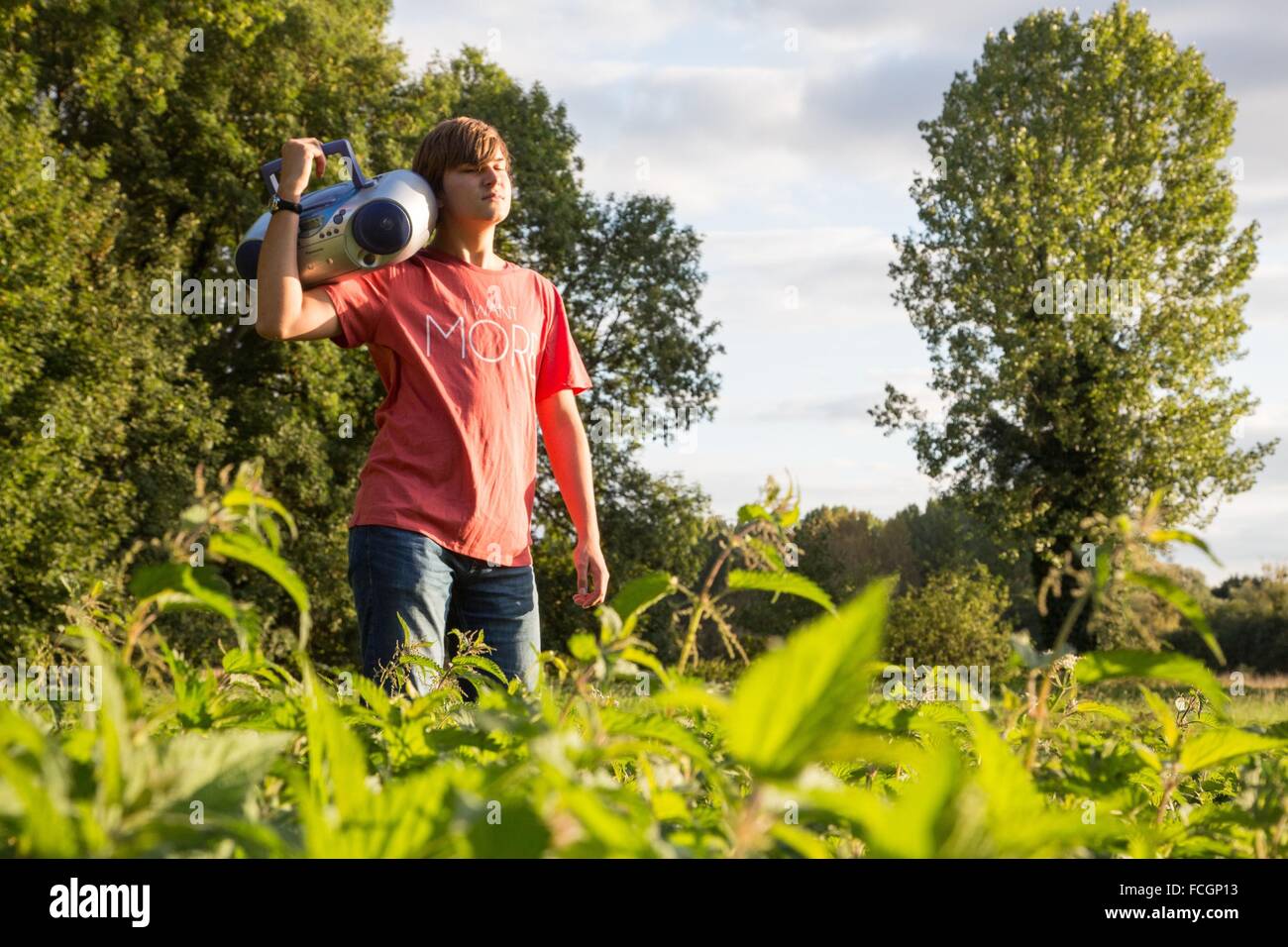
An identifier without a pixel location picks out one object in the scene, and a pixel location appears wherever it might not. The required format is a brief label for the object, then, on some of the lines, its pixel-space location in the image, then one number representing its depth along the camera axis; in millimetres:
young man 3213
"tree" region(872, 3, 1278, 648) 24578
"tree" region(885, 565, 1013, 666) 27344
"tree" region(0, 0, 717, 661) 17453
